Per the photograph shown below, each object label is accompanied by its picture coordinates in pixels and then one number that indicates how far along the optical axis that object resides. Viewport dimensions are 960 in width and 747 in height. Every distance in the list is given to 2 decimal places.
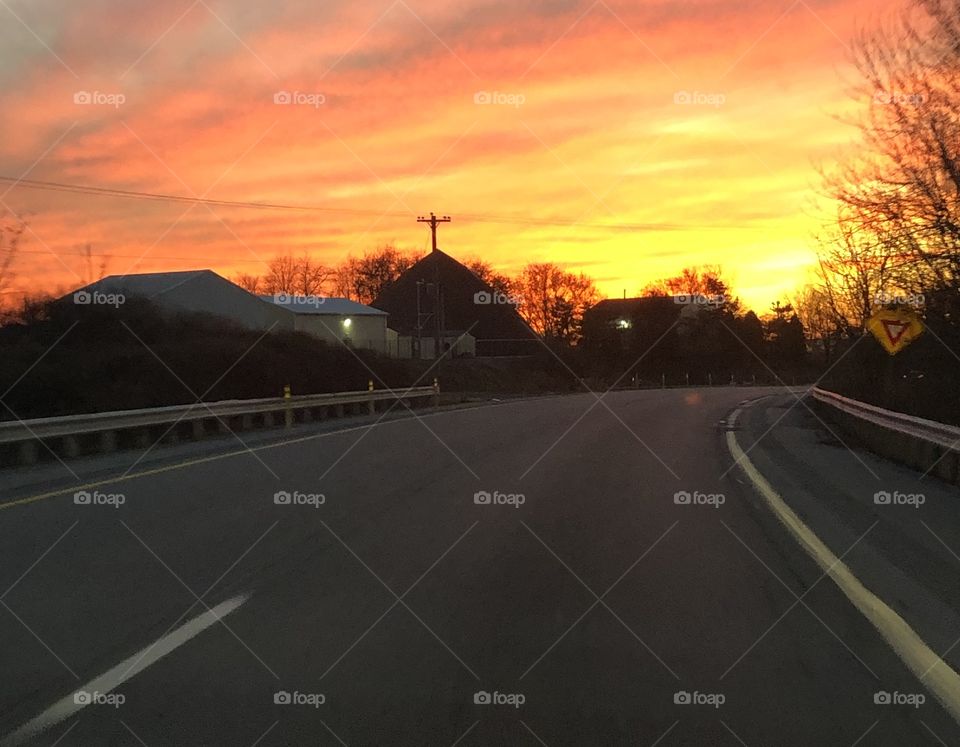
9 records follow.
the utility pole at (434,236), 59.00
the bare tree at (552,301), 105.12
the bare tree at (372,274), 116.88
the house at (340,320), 73.38
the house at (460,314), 92.69
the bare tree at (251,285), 95.94
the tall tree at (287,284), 96.50
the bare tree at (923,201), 18.73
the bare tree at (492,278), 106.56
